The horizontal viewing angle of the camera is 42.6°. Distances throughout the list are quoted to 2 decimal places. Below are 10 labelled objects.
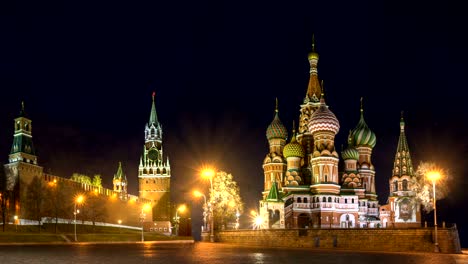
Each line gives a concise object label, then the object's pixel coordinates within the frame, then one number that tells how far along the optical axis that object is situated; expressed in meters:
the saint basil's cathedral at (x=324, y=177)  76.56
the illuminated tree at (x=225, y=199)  69.62
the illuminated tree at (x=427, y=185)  60.31
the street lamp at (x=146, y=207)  110.56
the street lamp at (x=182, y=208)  122.67
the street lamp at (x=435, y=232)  36.94
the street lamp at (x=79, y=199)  74.56
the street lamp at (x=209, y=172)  51.19
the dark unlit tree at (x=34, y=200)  67.12
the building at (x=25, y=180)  66.38
